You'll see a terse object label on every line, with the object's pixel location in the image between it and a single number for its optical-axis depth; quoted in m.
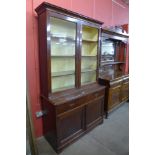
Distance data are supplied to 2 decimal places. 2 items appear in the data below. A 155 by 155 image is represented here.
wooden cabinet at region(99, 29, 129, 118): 3.14
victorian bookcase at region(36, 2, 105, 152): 2.00
